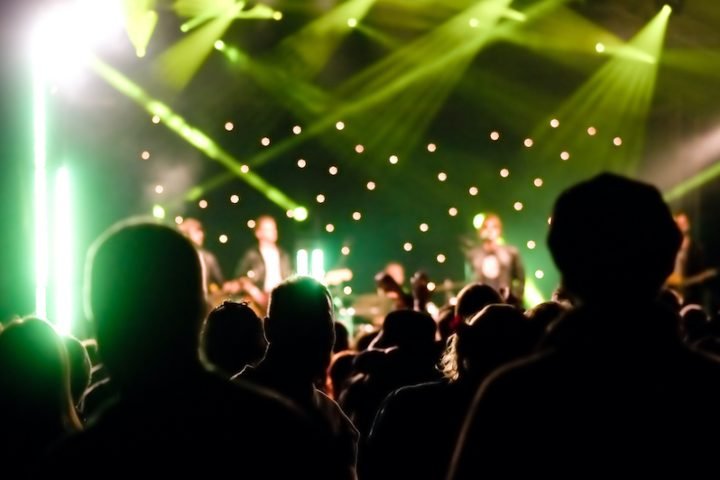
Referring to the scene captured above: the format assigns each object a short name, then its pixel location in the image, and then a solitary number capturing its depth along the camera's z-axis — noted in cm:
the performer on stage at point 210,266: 1299
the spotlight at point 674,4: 1305
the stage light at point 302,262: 1435
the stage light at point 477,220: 1445
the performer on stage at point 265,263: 1352
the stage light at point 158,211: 1532
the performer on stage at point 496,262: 1229
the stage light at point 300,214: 1552
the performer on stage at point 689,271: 1293
